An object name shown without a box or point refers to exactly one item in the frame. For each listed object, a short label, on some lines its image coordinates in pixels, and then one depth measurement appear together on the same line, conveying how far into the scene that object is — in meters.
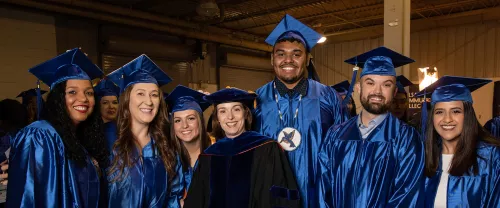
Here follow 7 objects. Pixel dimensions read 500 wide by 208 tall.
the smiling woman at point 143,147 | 2.30
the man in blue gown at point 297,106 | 2.61
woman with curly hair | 1.94
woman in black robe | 2.29
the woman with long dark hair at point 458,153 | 2.15
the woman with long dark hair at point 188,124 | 2.77
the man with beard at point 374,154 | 2.22
